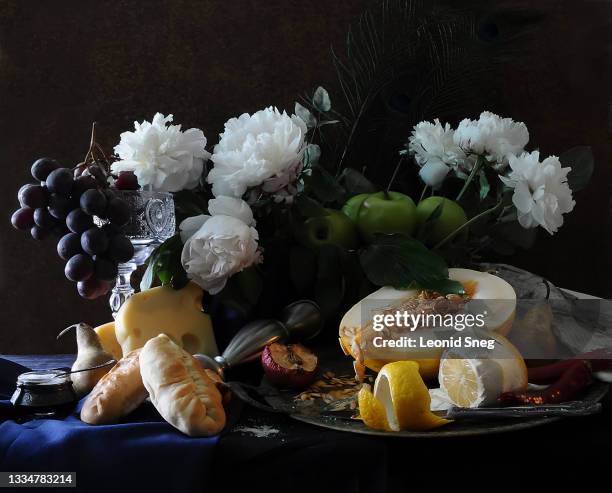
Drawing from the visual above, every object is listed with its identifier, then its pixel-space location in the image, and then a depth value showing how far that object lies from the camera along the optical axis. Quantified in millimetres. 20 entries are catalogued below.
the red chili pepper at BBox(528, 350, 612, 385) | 695
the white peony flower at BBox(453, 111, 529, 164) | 933
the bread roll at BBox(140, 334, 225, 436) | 570
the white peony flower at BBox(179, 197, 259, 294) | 798
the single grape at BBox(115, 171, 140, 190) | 845
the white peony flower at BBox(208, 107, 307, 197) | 844
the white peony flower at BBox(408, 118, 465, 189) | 1001
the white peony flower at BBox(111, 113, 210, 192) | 876
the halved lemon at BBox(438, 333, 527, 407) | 624
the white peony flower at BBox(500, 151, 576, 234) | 867
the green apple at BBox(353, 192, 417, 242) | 931
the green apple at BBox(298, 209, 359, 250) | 909
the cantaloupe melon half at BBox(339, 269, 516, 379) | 716
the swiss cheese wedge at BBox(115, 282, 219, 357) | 811
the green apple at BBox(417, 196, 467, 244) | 943
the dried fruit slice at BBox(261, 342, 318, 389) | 711
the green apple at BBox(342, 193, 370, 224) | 957
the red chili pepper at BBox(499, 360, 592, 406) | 629
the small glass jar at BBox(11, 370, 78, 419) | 629
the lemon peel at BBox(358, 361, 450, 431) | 568
